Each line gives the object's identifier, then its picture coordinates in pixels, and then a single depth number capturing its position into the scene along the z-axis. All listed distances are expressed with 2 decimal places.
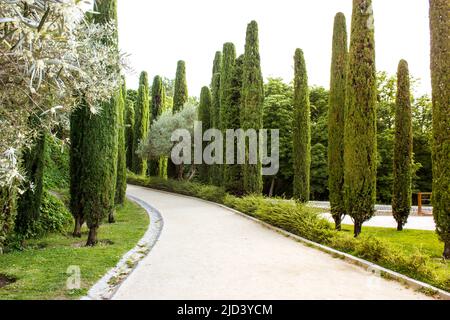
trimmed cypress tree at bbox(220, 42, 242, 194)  20.41
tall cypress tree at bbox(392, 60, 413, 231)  15.01
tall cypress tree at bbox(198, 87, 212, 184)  26.38
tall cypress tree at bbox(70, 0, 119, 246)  10.20
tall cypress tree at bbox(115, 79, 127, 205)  17.75
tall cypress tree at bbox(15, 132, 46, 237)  10.14
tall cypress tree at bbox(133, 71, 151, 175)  32.62
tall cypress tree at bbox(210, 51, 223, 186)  23.75
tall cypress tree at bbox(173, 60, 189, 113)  30.75
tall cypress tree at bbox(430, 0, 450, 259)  9.37
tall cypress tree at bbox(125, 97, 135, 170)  35.72
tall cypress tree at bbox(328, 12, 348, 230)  13.68
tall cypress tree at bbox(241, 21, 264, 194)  18.78
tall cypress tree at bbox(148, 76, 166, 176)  34.53
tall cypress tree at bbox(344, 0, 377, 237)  12.06
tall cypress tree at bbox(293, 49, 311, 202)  20.27
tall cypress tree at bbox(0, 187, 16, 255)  8.02
